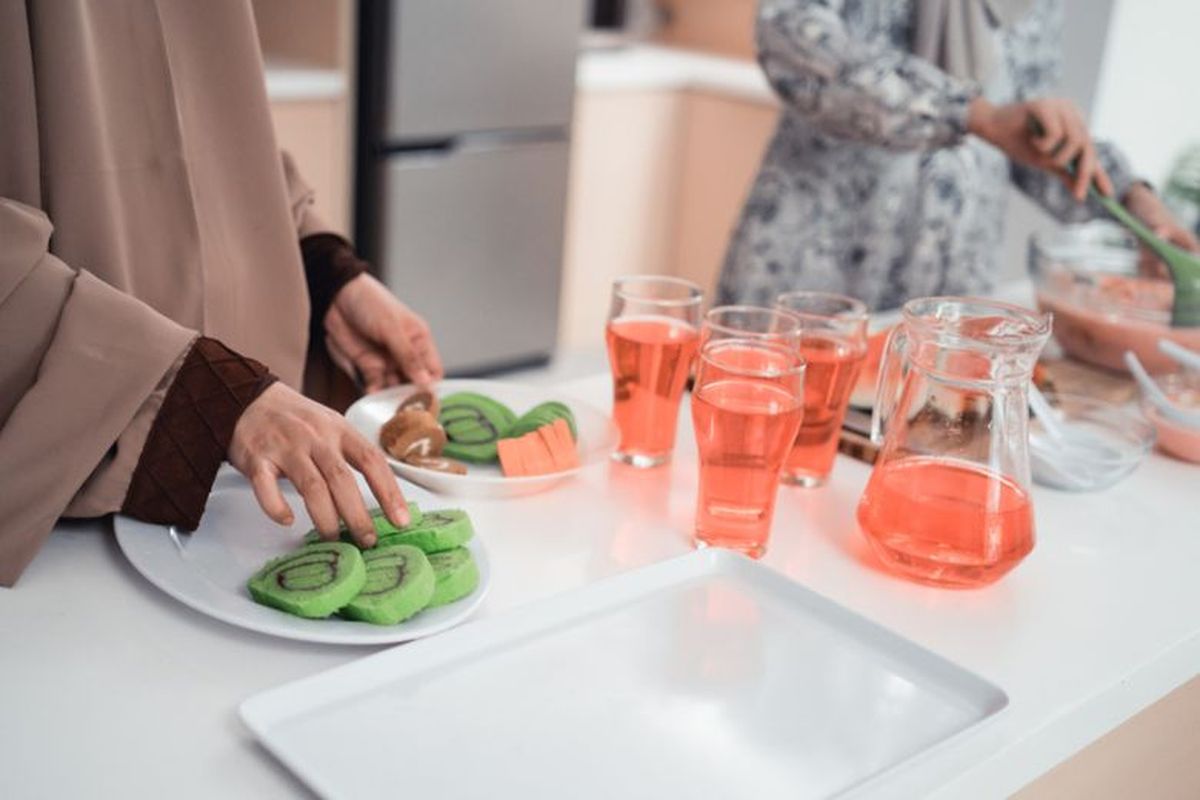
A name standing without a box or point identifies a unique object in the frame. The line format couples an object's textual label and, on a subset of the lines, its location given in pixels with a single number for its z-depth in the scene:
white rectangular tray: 0.72
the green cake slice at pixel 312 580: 0.81
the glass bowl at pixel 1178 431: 1.31
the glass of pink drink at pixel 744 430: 0.96
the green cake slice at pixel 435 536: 0.89
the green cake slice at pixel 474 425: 1.12
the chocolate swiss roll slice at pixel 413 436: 1.09
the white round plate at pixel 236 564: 0.81
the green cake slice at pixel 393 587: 0.82
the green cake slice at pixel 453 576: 0.86
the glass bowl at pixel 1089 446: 1.21
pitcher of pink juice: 0.97
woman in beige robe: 0.89
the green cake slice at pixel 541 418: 1.12
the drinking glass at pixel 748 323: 1.04
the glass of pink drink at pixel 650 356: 1.13
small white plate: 1.07
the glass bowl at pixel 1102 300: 1.50
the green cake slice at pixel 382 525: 0.90
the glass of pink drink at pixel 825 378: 1.13
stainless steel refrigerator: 3.21
